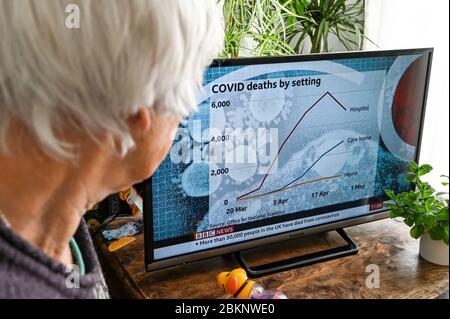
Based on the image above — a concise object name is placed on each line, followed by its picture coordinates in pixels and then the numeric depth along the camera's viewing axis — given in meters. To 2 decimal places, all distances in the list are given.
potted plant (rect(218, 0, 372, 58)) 1.66
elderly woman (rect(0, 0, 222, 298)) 0.62
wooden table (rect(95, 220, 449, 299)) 1.15
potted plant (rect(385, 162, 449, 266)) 1.18
